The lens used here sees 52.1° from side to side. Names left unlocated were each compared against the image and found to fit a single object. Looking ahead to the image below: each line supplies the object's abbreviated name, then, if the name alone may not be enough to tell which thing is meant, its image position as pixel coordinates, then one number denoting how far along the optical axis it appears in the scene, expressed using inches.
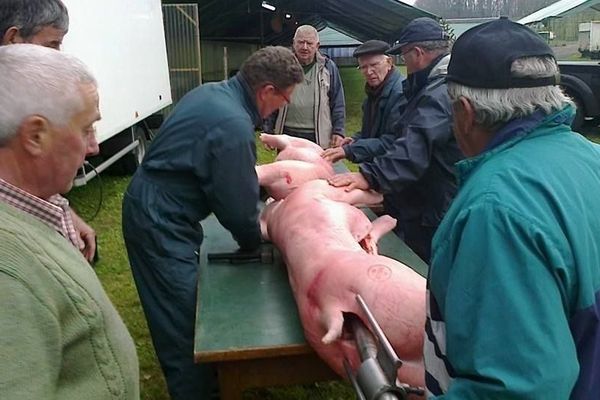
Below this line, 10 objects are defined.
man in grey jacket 249.9
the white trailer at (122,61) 257.6
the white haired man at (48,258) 42.8
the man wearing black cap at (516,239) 49.6
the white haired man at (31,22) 108.1
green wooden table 94.1
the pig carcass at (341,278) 84.7
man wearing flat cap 182.0
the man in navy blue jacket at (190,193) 117.3
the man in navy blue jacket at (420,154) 136.7
